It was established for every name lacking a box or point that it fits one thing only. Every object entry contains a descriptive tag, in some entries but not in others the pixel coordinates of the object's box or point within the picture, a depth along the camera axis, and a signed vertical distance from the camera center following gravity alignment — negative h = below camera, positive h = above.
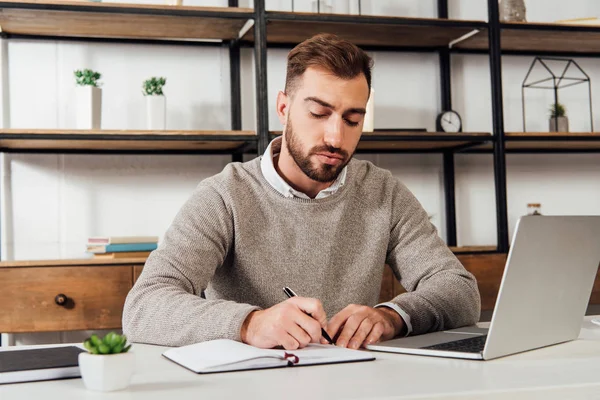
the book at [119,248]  2.51 -0.11
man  1.48 -0.04
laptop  1.02 -0.14
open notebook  1.00 -0.21
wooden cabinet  2.36 -0.24
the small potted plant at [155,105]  2.63 +0.40
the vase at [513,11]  2.93 +0.77
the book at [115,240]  2.52 -0.08
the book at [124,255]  2.51 -0.13
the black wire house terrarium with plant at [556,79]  3.19 +0.55
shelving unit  2.50 +0.67
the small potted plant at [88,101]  2.56 +0.41
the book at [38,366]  0.96 -0.20
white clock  3.02 +0.35
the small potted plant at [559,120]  3.06 +0.34
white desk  0.86 -0.22
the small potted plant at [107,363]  0.87 -0.17
